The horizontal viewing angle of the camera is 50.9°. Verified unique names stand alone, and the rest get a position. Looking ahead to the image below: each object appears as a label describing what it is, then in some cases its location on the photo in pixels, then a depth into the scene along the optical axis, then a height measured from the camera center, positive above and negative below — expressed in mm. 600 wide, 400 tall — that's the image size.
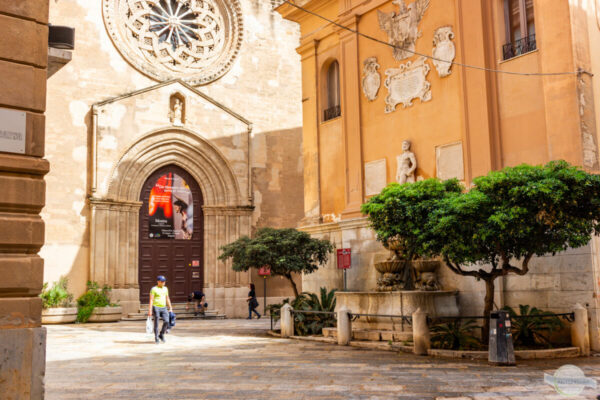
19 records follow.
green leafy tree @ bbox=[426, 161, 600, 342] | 11172 +1058
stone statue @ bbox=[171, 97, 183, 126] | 27047 +7156
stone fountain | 14367 -479
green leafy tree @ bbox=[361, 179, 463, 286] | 12898 +1387
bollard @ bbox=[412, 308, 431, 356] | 12641 -1164
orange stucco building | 13922 +4498
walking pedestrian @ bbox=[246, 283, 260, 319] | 25922 -892
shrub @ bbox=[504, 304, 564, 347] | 12852 -1123
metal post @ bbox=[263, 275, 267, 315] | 27739 -270
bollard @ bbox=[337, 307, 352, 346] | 14578 -1152
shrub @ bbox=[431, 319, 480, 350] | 12812 -1270
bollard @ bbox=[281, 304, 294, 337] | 17094 -1183
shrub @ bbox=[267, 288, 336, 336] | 16922 -1015
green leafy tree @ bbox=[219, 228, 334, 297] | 18125 +786
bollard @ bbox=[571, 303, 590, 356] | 12430 -1159
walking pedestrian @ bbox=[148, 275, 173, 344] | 15273 -549
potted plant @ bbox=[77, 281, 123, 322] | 23688 -906
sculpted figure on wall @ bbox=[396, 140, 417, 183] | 17359 +3045
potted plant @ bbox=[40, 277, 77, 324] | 23062 -781
